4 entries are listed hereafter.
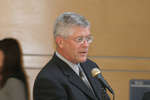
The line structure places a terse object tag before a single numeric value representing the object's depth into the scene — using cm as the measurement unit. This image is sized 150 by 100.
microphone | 436
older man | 438
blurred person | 476
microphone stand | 446
